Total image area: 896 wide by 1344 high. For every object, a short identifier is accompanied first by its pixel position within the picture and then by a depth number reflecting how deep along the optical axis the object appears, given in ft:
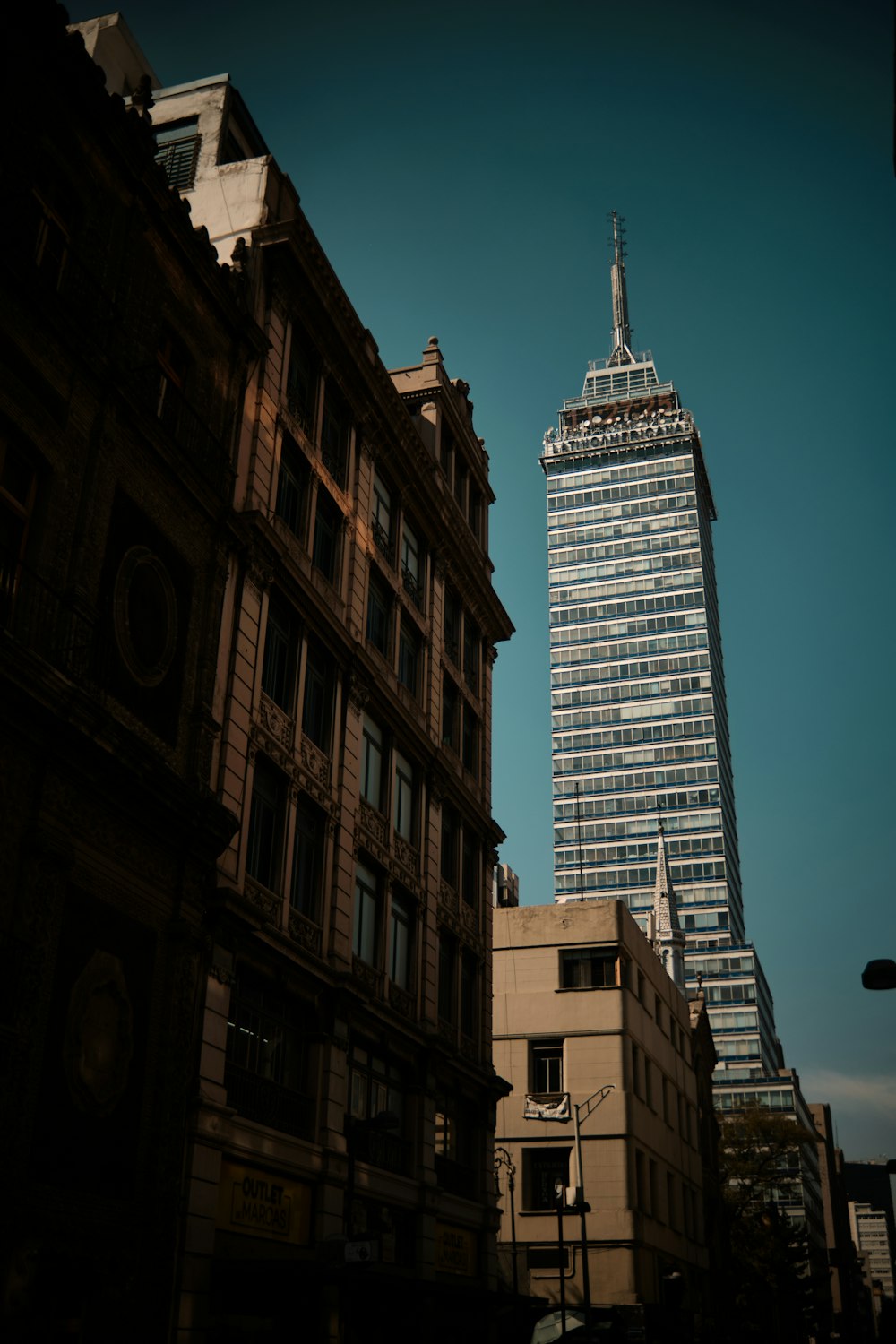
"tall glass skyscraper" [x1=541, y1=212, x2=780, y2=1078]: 591.37
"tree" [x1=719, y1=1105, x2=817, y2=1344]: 253.24
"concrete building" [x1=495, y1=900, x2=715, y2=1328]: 168.35
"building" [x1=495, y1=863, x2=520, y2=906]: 247.50
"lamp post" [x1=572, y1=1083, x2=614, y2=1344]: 127.24
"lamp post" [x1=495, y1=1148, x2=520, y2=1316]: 164.76
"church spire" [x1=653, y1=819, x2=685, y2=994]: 358.02
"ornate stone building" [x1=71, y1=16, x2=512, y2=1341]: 77.30
